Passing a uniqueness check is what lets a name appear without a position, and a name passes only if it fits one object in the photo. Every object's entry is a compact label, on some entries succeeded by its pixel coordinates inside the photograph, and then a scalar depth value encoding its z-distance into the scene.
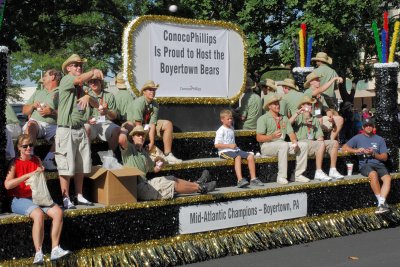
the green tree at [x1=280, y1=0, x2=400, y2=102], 21.09
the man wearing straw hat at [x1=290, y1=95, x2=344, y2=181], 10.01
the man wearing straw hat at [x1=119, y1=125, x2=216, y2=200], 7.84
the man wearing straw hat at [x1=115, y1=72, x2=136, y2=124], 9.56
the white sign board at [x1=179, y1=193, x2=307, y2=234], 8.01
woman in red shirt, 6.59
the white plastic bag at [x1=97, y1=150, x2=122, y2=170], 7.62
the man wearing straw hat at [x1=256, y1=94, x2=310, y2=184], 9.60
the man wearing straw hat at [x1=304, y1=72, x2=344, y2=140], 11.02
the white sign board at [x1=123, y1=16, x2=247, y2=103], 9.87
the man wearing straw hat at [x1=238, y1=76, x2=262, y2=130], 10.95
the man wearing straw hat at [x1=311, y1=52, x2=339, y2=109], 11.75
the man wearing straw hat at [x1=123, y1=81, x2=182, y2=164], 8.91
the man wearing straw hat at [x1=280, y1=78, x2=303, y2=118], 10.75
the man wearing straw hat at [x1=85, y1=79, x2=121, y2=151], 8.38
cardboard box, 7.41
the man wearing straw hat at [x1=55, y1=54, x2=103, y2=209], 7.25
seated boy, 9.13
